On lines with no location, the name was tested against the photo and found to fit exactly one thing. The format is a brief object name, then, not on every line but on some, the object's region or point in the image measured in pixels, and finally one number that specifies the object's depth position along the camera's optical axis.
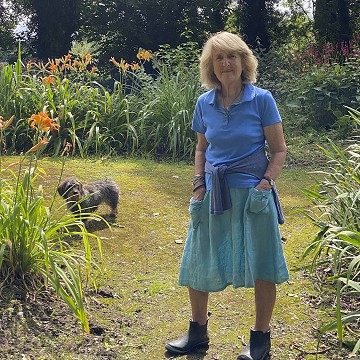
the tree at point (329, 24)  14.70
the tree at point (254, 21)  16.64
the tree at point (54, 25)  15.91
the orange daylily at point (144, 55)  7.74
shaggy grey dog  4.77
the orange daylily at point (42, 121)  3.09
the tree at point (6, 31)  19.53
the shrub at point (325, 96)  9.63
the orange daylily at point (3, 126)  3.20
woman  2.86
